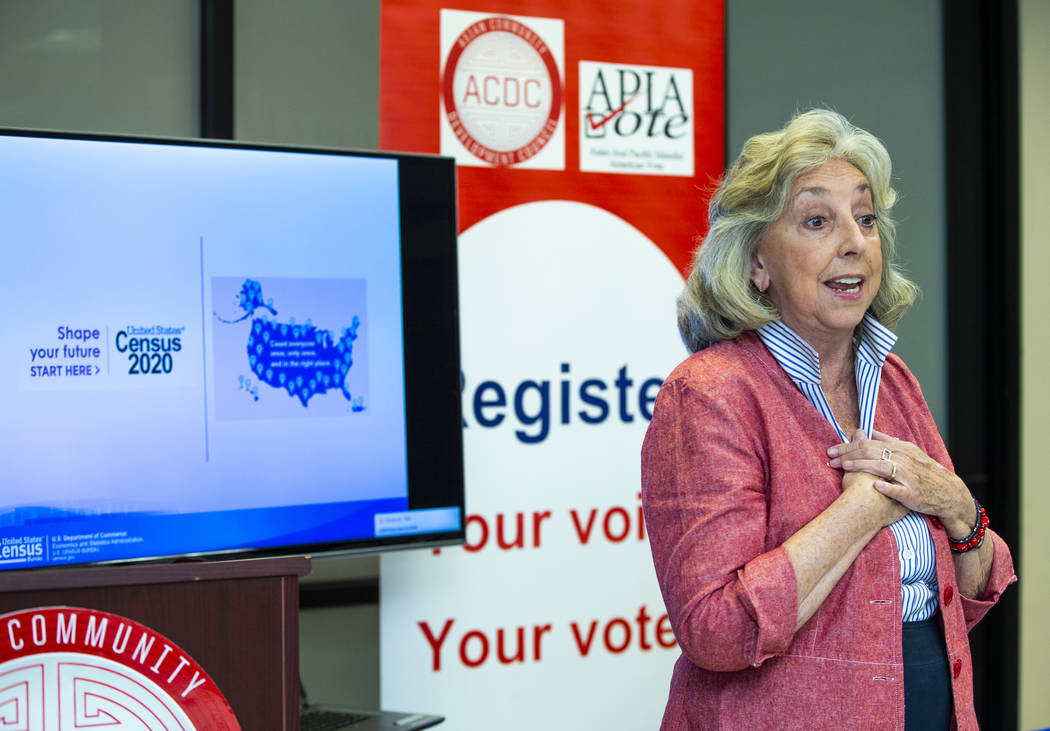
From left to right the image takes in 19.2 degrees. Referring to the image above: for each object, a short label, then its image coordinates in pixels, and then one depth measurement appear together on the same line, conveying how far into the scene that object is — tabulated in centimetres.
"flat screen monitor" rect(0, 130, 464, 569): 598
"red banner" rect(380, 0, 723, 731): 665
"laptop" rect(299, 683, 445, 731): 630
